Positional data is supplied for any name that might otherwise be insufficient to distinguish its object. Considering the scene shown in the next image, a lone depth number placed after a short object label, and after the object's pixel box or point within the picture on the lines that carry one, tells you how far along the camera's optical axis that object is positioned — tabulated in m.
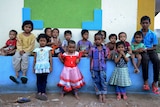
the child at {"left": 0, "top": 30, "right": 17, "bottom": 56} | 5.54
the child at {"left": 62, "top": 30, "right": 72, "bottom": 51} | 5.72
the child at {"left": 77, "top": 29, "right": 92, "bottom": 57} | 5.67
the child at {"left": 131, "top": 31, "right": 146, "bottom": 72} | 5.19
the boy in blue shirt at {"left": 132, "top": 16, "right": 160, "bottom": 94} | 5.19
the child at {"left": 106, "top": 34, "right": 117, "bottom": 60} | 5.69
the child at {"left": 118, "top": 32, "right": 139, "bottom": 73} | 5.23
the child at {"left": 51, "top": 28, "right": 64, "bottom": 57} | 5.54
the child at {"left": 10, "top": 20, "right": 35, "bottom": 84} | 5.14
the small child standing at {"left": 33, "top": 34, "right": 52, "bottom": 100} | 4.98
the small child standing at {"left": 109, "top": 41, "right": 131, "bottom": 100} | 5.06
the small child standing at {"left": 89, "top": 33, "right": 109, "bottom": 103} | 5.03
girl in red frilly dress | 5.08
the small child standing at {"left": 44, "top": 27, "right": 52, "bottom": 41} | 5.61
